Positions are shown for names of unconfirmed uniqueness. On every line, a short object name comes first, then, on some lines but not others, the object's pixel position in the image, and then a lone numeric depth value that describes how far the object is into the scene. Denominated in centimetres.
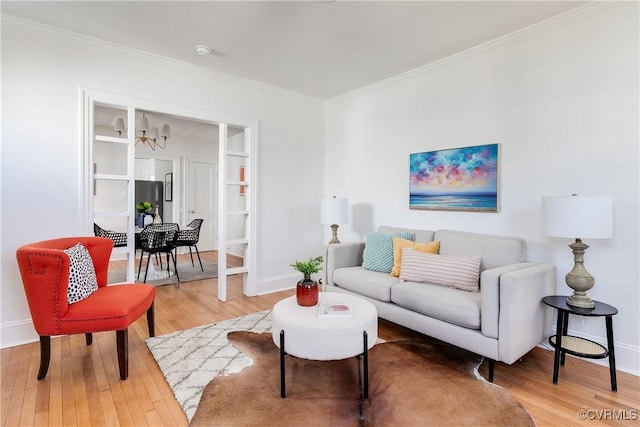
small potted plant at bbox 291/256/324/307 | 224
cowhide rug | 176
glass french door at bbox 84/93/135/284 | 293
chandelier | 434
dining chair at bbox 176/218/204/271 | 507
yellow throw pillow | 305
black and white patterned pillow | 221
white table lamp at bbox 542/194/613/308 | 207
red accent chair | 204
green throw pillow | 319
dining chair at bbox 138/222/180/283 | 441
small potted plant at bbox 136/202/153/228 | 559
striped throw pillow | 258
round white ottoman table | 189
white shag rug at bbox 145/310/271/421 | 204
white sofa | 206
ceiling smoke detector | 308
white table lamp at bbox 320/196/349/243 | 387
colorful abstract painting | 301
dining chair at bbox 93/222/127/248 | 384
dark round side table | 207
